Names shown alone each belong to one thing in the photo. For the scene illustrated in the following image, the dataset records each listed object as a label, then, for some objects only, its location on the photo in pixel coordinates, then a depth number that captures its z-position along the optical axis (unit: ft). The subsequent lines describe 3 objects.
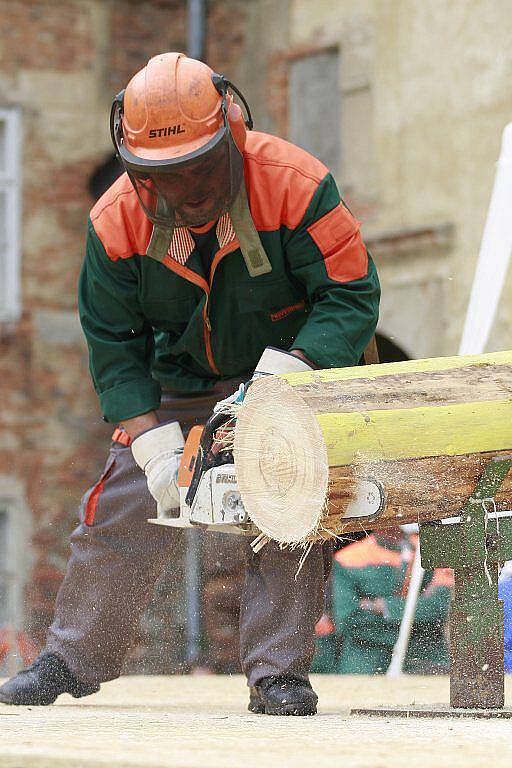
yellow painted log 24.02
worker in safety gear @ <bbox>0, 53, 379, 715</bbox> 26.22
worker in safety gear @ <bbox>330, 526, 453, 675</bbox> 47.37
